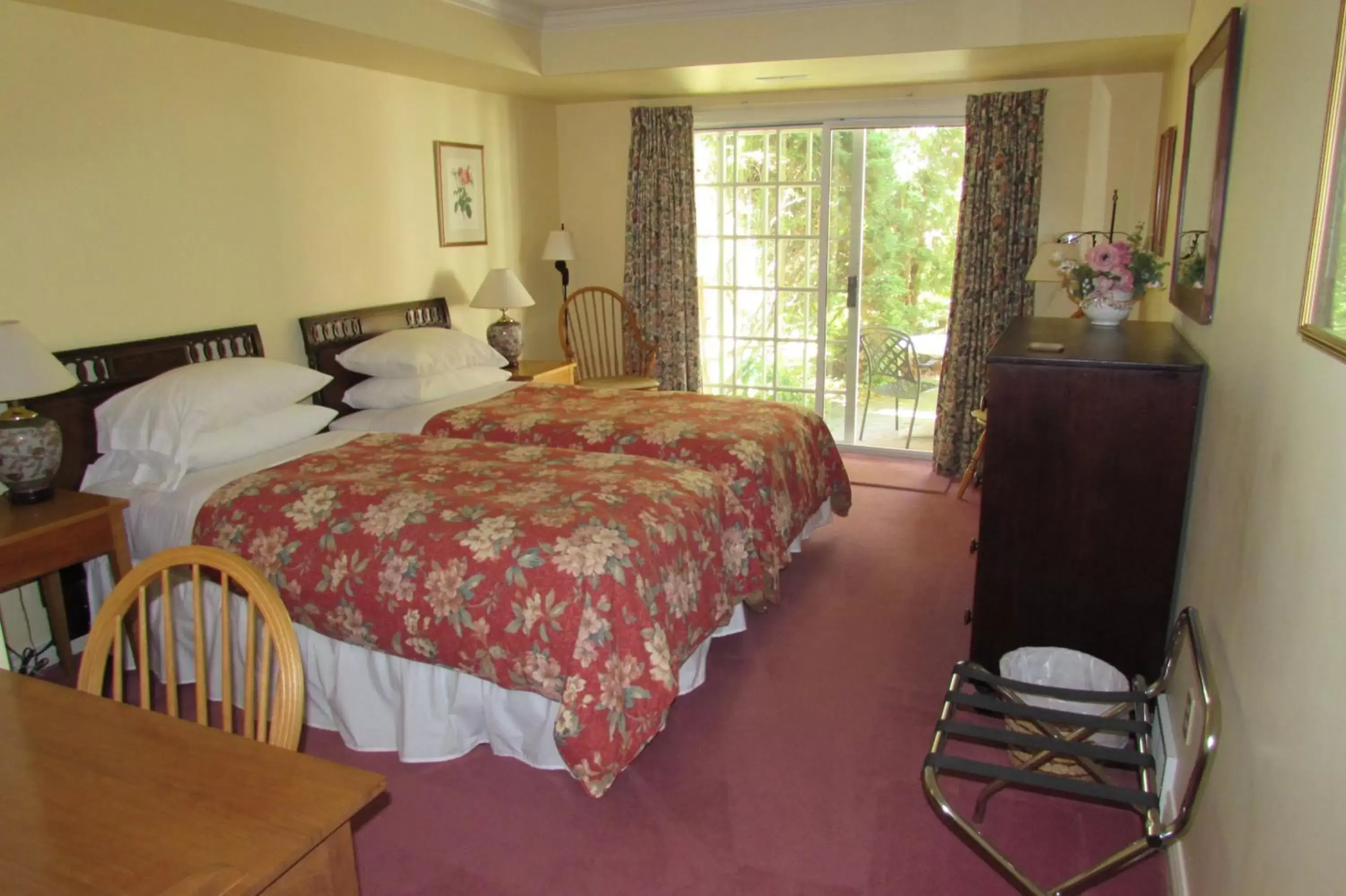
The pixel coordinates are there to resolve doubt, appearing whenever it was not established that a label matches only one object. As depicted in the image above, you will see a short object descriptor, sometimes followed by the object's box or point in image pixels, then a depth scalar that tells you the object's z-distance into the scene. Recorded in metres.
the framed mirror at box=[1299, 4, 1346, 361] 1.25
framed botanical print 4.86
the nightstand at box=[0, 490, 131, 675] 2.52
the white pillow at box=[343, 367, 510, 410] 4.04
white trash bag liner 2.47
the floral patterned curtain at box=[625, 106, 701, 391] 5.57
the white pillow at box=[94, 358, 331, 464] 3.01
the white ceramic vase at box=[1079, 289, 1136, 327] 2.96
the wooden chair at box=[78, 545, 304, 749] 1.43
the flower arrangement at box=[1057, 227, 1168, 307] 2.90
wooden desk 1.06
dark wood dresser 2.38
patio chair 5.63
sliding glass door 5.32
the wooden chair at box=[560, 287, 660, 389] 5.88
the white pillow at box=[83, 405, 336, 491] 3.00
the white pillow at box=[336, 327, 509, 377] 4.06
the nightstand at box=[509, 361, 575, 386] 5.02
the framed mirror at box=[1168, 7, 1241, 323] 2.27
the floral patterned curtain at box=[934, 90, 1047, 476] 4.82
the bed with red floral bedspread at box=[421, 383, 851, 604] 3.35
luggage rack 1.67
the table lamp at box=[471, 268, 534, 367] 4.89
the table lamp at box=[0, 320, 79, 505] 2.50
